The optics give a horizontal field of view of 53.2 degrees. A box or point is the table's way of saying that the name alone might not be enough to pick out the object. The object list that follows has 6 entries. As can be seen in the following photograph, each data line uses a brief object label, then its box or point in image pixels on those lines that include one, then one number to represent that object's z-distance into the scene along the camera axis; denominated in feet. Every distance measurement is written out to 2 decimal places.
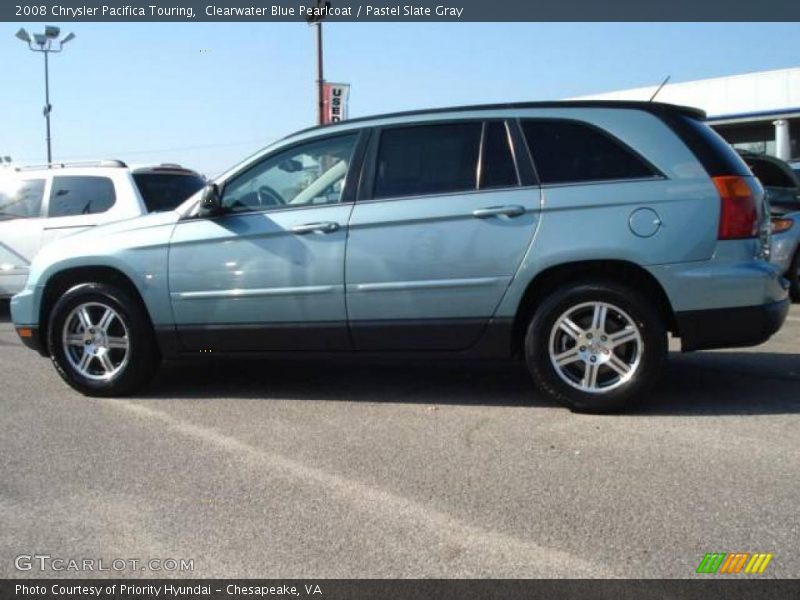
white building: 111.34
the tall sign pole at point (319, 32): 61.46
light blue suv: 15.35
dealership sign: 63.10
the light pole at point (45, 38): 108.17
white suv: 28.81
